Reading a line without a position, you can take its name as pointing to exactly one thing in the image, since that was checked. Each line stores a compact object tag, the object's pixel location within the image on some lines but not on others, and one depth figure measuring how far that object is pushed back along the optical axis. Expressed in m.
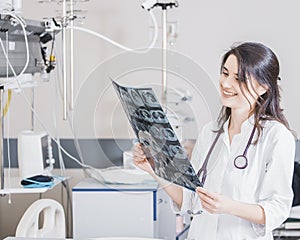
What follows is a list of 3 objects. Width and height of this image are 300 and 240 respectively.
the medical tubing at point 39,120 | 3.32
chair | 2.36
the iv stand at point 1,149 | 2.75
